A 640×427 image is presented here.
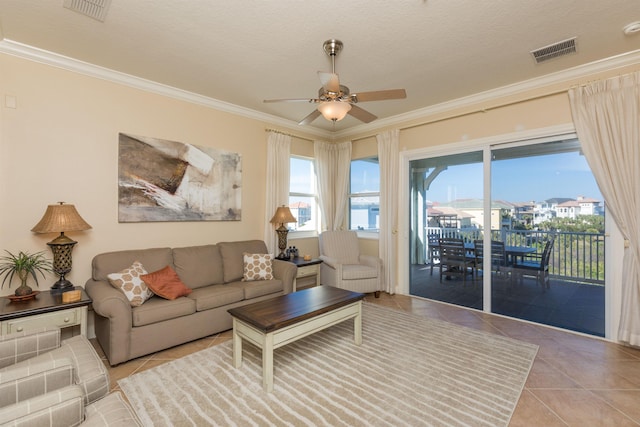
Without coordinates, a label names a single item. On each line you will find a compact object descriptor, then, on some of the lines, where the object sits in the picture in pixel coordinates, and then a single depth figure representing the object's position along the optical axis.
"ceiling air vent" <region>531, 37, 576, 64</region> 2.71
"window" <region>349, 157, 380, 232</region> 5.30
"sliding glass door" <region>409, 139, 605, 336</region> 3.27
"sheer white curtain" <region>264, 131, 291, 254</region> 4.66
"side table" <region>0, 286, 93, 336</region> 2.23
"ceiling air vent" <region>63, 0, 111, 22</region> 2.19
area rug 1.94
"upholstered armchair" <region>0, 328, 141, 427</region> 1.14
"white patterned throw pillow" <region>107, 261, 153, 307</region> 2.77
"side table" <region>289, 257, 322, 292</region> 4.32
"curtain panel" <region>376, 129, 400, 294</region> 4.79
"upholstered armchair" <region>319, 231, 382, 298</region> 4.35
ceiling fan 2.37
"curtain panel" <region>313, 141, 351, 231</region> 5.44
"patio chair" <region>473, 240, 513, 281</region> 3.80
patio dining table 3.65
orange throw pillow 2.96
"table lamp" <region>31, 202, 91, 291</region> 2.63
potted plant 2.53
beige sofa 2.58
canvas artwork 3.38
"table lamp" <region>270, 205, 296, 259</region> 4.52
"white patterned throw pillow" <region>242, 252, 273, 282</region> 3.81
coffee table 2.23
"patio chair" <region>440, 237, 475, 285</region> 4.19
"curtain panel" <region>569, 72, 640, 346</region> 2.86
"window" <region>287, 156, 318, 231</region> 5.27
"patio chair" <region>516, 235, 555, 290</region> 3.51
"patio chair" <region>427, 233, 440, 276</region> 4.55
